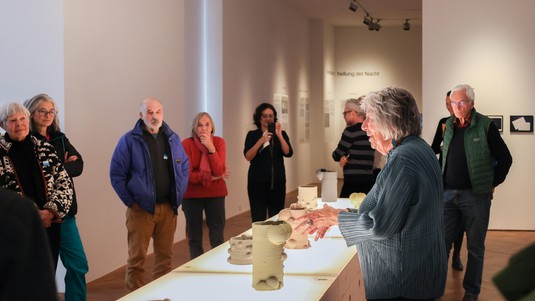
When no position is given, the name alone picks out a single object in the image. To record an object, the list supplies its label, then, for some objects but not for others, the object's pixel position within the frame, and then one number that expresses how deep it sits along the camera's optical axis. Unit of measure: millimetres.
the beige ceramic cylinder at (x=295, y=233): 3803
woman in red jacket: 6414
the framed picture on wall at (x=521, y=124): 10328
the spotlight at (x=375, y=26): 17616
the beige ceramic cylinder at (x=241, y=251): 3443
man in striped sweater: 7500
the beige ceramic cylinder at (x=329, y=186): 5805
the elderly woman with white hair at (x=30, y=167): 4637
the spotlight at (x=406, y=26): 18467
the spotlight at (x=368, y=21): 16959
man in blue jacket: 5574
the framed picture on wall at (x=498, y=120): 10352
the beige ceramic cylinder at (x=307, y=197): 5070
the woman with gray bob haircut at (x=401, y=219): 2857
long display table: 2838
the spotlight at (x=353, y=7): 13942
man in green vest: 5879
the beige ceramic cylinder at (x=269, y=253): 2799
